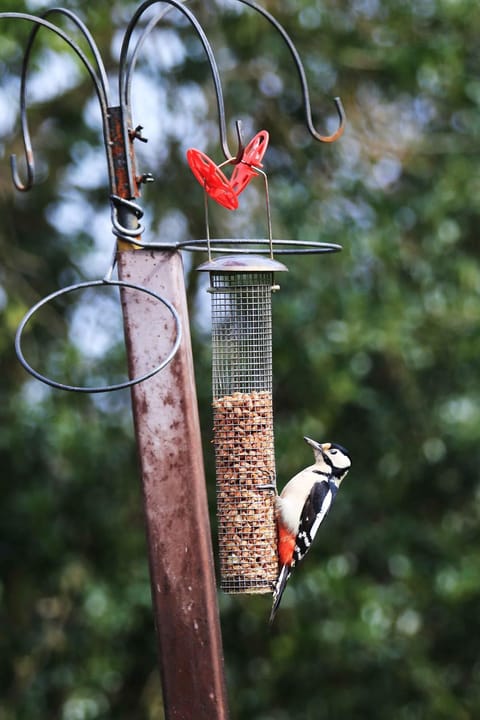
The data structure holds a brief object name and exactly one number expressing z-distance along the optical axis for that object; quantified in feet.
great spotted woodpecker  19.78
